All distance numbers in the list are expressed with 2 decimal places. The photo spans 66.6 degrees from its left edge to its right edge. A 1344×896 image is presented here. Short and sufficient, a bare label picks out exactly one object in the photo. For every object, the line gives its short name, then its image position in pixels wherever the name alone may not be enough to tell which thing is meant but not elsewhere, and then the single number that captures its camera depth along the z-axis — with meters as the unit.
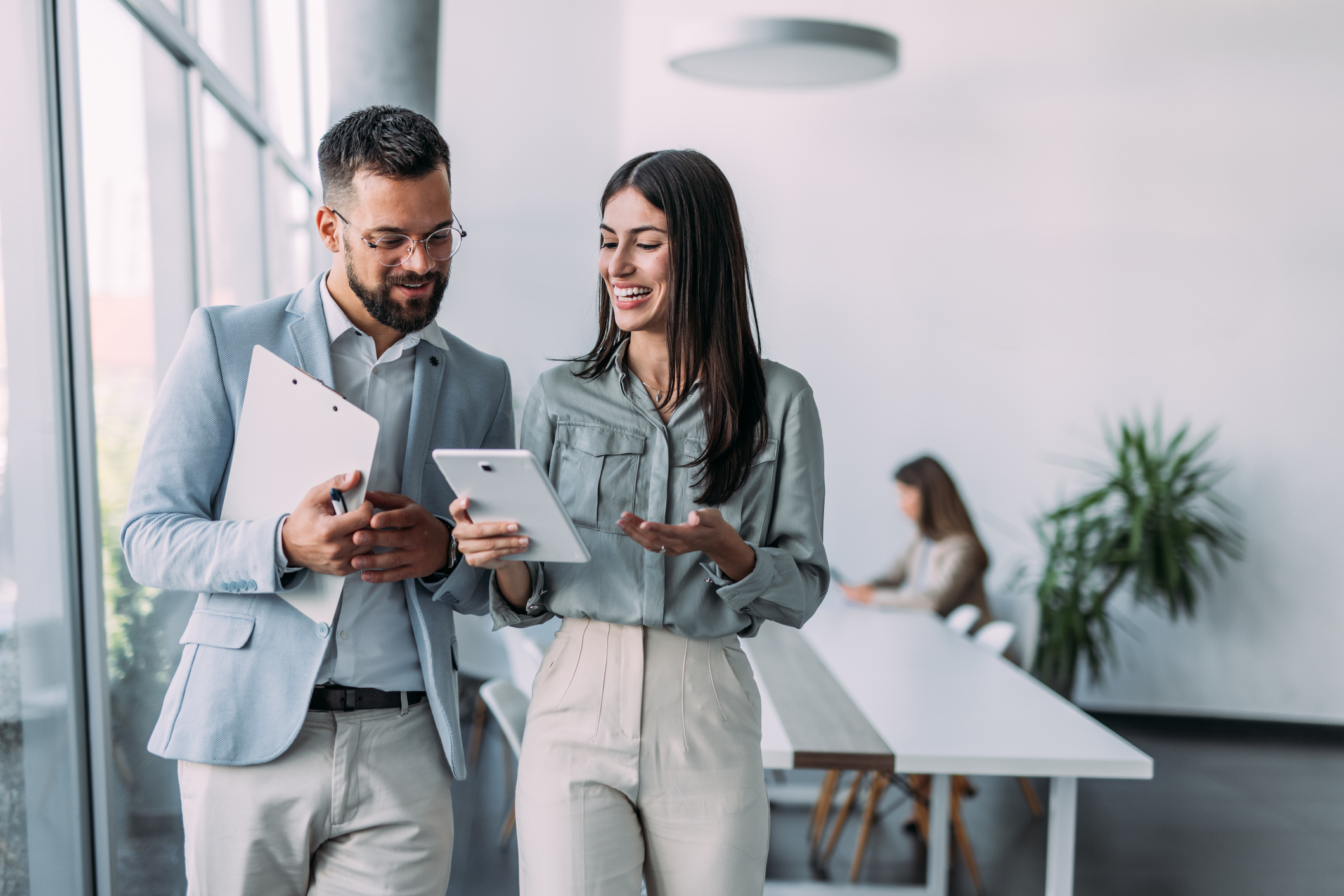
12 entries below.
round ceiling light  4.49
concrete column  3.90
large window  2.44
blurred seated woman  4.97
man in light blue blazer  1.48
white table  2.60
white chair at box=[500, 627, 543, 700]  3.47
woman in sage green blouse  1.54
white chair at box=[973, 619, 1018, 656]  4.25
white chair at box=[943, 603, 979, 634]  4.70
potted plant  5.55
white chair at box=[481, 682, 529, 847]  2.93
